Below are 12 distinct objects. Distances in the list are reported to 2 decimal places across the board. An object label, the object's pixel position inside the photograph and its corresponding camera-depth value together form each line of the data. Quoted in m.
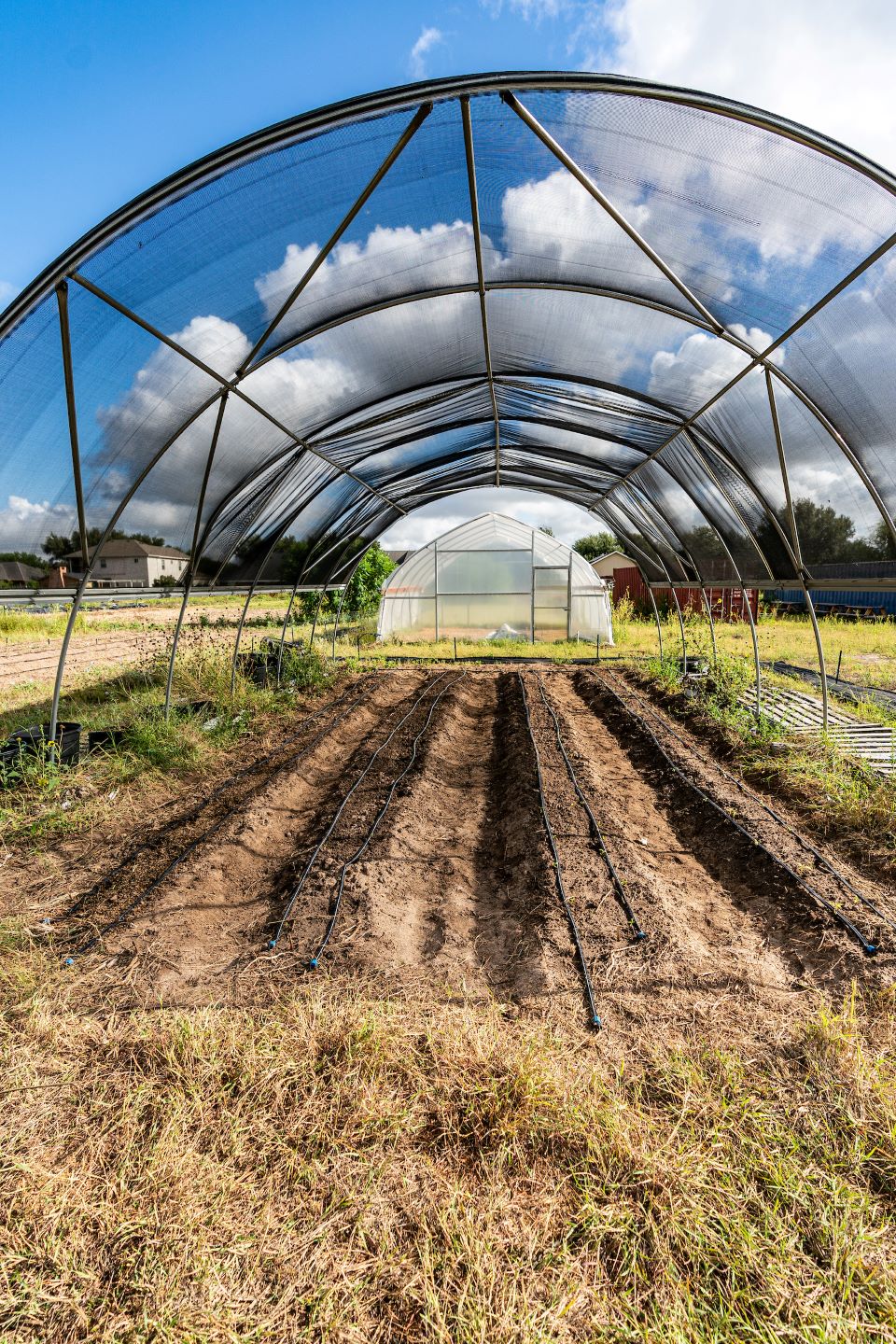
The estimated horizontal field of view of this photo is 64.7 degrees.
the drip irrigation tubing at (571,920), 3.08
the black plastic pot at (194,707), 7.84
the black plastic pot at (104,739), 6.75
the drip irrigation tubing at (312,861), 3.77
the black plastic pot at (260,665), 10.20
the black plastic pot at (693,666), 10.64
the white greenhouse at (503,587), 15.27
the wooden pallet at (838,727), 6.41
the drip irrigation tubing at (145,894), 3.70
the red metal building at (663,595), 20.19
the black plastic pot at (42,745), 5.79
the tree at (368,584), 19.02
